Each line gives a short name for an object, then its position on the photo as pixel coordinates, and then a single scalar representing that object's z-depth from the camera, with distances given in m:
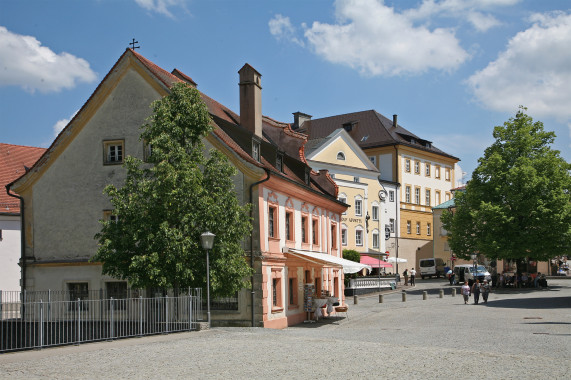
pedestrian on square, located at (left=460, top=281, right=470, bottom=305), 40.38
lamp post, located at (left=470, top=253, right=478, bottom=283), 55.49
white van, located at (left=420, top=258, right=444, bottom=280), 75.25
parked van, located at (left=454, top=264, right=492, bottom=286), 62.09
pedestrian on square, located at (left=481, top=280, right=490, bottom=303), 40.77
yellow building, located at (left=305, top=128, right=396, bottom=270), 65.62
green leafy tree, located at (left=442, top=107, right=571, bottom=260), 50.50
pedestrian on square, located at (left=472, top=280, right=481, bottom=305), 39.81
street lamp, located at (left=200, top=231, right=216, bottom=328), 21.56
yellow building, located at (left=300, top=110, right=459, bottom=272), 82.44
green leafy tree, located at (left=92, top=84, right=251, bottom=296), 22.47
